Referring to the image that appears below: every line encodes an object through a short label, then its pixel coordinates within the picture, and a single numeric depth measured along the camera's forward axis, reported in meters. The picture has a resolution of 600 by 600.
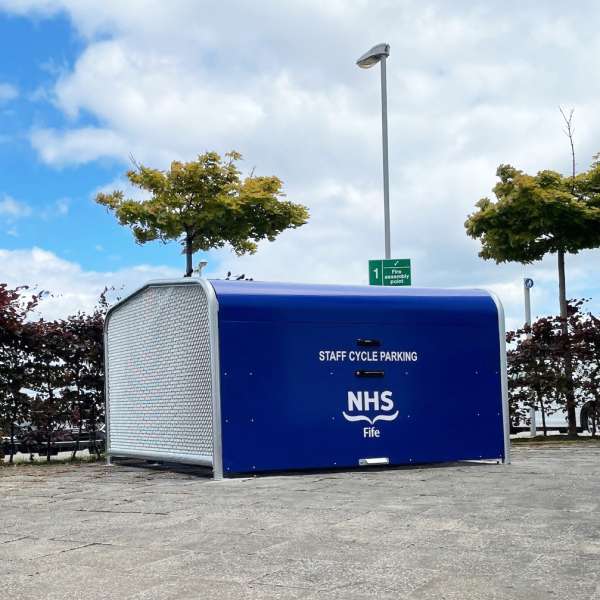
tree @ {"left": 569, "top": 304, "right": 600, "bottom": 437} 16.20
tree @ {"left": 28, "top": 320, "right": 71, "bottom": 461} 12.60
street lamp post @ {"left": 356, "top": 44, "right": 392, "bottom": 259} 17.56
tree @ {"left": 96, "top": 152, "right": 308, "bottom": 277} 25.41
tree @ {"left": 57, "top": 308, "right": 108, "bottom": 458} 12.73
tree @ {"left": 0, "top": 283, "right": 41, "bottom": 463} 12.40
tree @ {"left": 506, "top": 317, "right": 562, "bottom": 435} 16.44
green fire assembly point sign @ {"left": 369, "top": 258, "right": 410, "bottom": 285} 15.94
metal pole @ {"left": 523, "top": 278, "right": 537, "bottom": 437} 23.06
